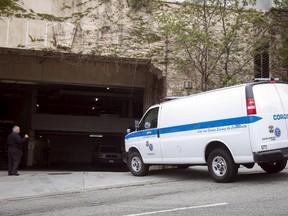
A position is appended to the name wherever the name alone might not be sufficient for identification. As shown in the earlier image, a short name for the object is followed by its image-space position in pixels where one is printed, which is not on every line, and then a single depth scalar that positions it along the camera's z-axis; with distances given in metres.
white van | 8.90
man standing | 13.78
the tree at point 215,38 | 15.31
